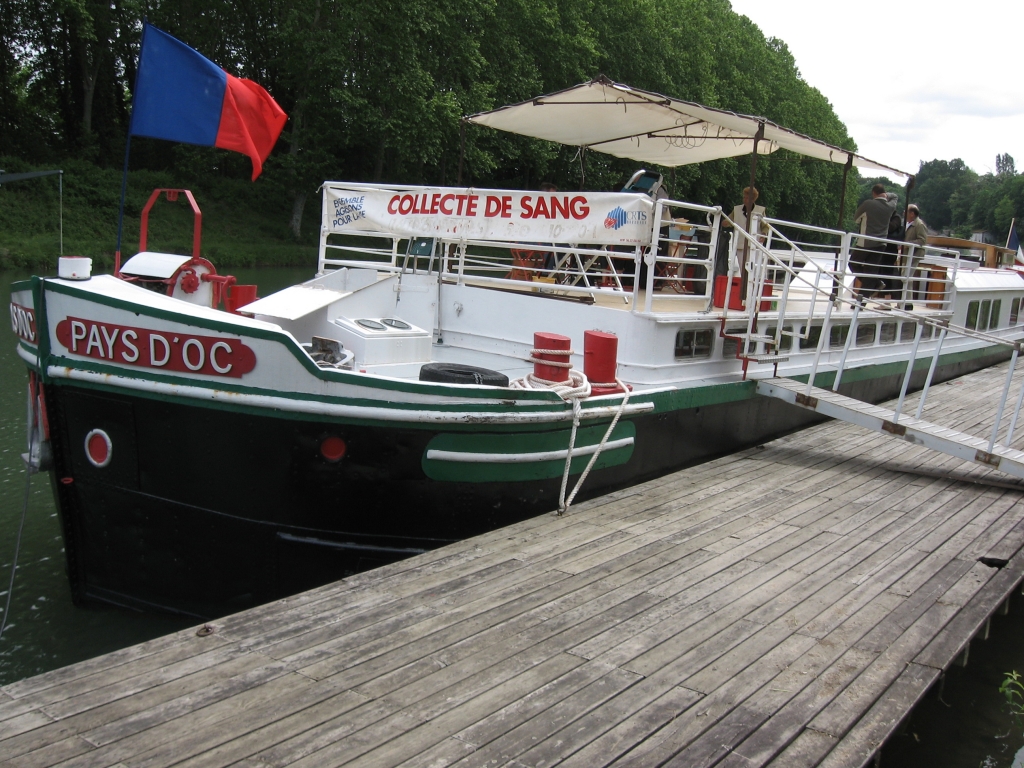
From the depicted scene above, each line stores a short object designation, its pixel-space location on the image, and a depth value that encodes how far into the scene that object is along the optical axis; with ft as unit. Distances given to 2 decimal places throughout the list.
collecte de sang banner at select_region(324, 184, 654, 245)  24.17
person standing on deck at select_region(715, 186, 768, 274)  27.06
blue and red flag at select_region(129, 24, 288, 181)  25.00
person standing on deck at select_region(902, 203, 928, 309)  43.16
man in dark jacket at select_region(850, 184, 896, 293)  40.73
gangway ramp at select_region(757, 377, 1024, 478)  26.16
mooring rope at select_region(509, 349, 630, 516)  21.40
